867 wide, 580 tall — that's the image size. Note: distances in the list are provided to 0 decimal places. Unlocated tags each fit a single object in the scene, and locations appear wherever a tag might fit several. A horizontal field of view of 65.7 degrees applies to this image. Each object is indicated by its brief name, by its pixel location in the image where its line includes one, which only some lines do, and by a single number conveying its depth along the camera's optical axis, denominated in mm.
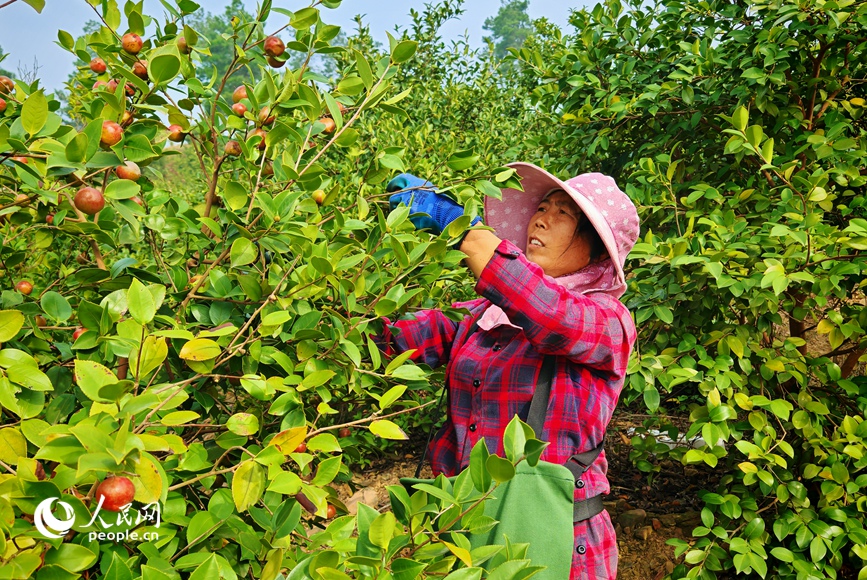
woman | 1464
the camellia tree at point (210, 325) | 797
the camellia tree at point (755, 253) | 2078
